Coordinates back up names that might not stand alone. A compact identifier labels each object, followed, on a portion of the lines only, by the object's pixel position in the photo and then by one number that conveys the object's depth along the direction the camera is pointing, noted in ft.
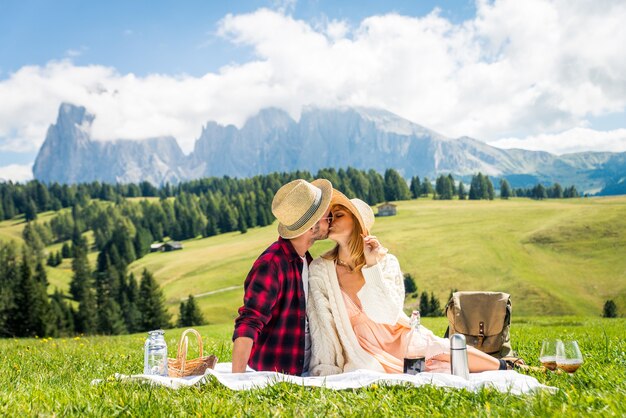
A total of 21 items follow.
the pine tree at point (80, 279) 364.17
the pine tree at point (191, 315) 254.47
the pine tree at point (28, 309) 203.31
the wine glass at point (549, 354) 19.56
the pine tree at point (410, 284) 290.97
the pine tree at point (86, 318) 287.77
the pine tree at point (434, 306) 254.88
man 20.93
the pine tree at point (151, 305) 258.16
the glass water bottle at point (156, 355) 21.70
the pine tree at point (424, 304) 264.72
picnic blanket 17.51
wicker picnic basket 22.50
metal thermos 19.34
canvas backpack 25.29
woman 21.99
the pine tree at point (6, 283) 205.67
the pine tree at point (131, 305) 303.91
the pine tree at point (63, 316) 266.16
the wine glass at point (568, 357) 19.08
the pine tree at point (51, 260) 477.77
